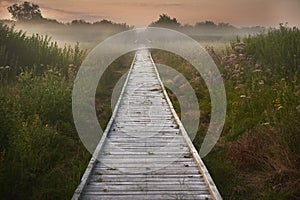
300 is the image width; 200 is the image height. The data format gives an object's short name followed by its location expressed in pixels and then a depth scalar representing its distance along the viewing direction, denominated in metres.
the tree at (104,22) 51.12
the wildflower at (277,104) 6.46
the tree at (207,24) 52.22
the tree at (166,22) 46.17
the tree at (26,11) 63.34
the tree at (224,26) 52.07
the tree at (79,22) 51.78
